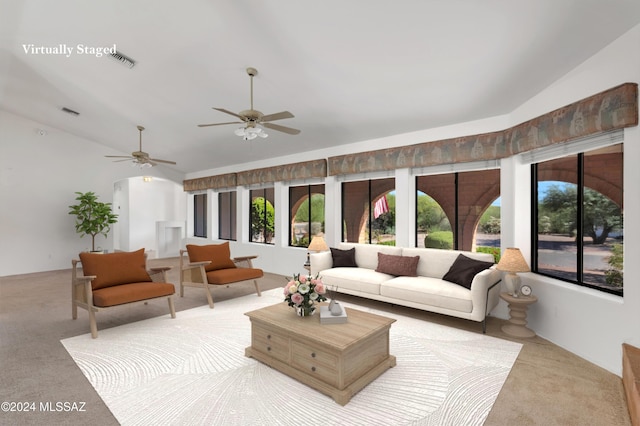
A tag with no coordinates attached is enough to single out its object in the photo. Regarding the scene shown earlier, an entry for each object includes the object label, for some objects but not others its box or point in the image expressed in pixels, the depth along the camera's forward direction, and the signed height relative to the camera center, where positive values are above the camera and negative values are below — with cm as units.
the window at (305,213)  682 +9
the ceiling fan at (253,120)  352 +113
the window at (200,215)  994 +5
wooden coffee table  236 -110
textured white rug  215 -136
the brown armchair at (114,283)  359 -86
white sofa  359 -88
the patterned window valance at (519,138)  264 +97
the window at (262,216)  779 +2
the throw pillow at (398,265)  455 -71
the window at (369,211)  580 +12
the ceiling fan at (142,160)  595 +113
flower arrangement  282 -70
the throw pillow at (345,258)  532 -71
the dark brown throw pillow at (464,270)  390 -67
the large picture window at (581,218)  309 +0
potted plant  777 +5
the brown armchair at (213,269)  472 -87
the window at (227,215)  900 +5
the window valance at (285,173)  624 +98
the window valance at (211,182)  826 +98
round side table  349 -112
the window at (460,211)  516 +11
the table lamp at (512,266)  357 -56
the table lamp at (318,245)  559 -50
